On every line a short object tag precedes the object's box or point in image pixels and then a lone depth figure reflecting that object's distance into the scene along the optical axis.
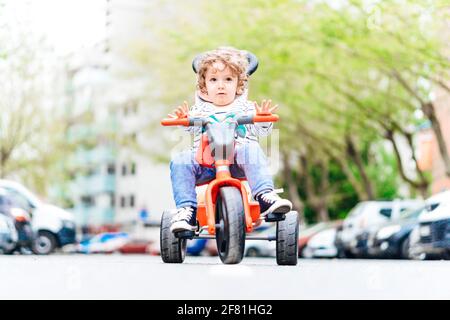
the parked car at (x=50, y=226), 22.62
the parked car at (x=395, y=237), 21.61
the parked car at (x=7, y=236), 15.43
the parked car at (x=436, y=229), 15.61
